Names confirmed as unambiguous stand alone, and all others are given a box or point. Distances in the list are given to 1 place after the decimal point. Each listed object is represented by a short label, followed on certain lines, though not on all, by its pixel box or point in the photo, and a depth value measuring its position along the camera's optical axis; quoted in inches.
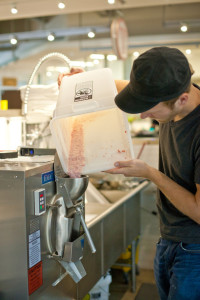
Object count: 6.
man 48.8
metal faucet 82.4
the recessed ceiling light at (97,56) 312.7
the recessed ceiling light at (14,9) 199.2
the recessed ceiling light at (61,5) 191.2
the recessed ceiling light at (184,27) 232.6
